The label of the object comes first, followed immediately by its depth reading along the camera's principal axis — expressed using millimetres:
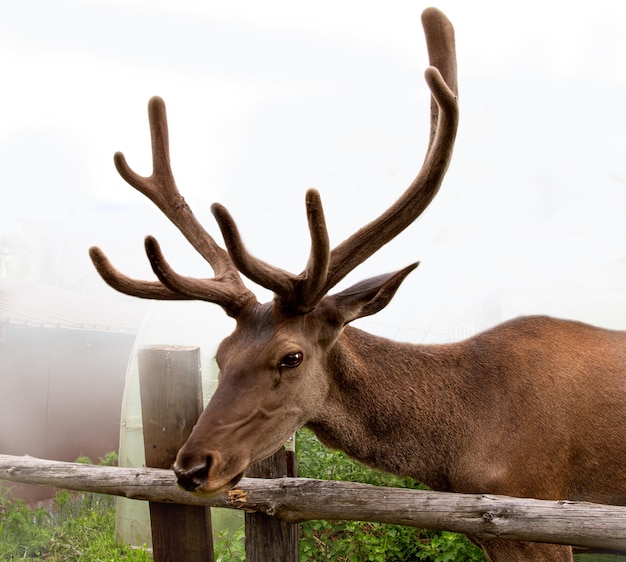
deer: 2191
